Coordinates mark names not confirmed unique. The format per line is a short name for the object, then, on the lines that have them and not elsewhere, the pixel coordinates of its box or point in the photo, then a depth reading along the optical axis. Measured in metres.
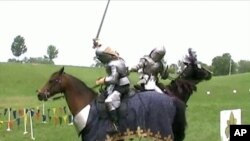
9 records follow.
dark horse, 10.71
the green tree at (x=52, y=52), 85.75
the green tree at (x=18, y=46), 81.06
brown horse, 9.06
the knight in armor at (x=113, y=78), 9.00
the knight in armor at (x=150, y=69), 10.16
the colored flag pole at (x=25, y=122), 17.13
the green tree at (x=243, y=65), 90.88
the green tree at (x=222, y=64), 73.88
